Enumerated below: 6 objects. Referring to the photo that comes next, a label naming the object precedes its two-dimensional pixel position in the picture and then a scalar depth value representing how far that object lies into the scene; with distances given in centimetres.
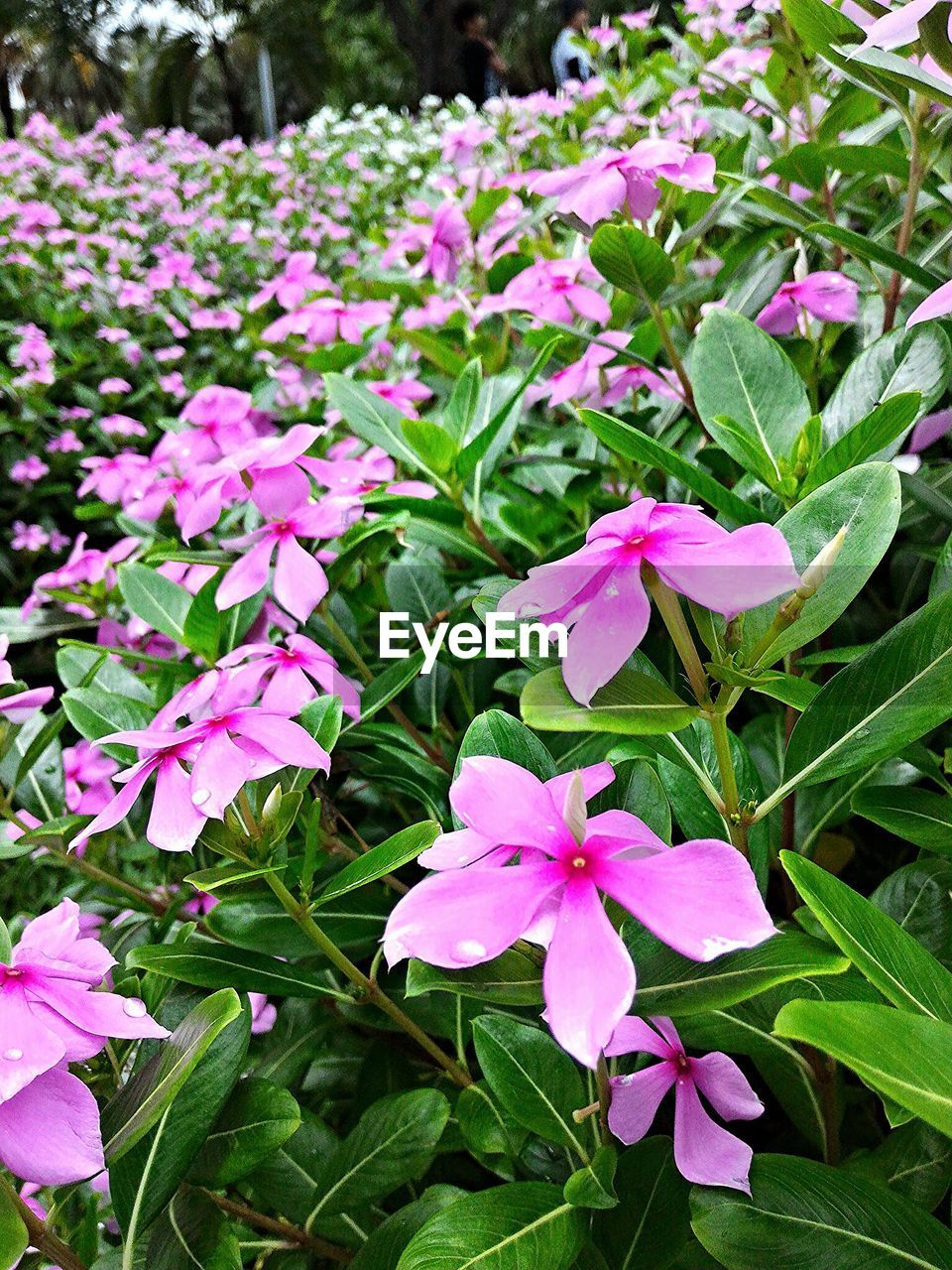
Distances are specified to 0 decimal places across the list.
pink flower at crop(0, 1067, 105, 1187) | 13
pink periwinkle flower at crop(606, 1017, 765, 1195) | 15
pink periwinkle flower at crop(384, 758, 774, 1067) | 11
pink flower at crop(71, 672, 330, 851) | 15
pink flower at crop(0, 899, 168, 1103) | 13
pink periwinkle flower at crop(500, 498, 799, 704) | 12
